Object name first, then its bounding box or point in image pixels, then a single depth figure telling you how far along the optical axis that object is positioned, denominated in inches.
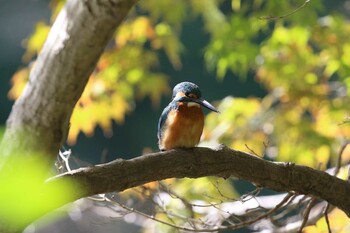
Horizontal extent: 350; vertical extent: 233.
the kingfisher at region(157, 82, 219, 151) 328.8
